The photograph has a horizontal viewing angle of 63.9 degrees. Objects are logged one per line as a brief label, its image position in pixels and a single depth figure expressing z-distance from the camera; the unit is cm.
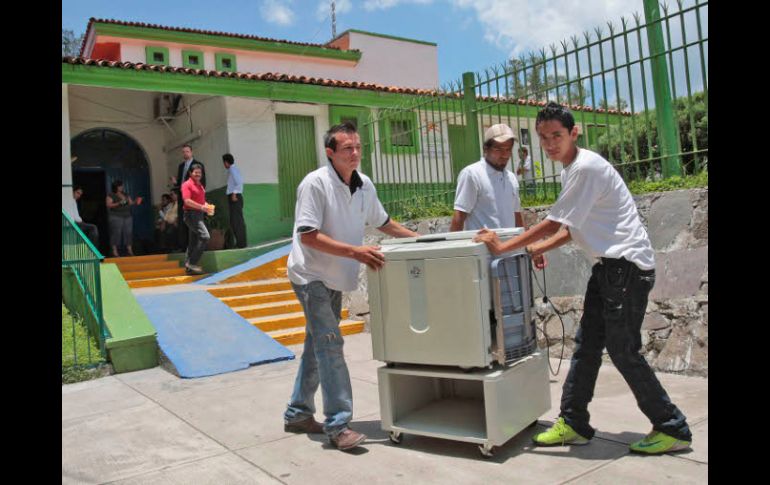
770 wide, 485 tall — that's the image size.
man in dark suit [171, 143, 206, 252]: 1023
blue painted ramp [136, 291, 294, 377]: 609
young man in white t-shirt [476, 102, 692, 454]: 319
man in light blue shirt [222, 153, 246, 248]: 1145
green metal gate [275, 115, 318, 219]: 1293
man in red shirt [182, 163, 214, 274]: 946
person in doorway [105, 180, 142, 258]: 1187
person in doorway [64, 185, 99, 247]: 948
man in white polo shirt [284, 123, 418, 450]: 359
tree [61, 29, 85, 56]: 3095
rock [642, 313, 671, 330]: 507
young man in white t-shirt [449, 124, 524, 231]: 455
